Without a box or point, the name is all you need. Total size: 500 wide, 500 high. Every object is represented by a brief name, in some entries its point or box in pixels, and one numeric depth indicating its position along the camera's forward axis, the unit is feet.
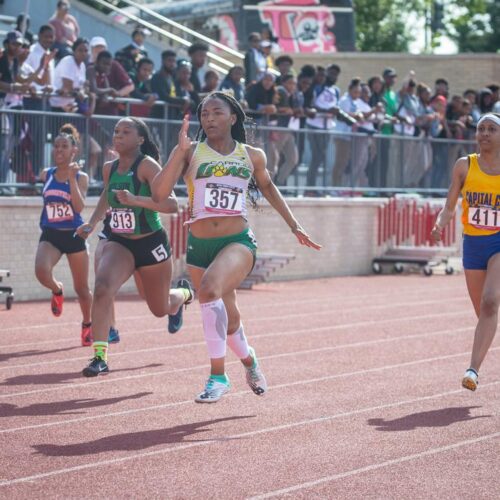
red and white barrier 84.47
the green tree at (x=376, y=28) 208.64
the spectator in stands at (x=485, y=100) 90.89
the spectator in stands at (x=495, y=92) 90.79
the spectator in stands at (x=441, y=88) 89.12
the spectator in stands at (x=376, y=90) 81.05
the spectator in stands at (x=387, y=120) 82.01
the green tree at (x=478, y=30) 220.06
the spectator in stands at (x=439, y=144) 87.30
